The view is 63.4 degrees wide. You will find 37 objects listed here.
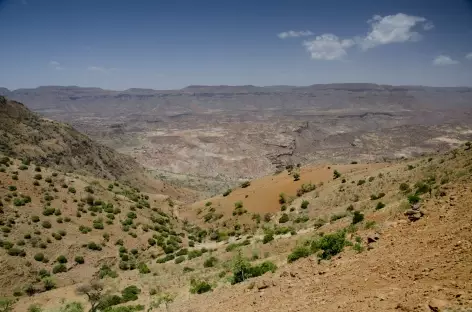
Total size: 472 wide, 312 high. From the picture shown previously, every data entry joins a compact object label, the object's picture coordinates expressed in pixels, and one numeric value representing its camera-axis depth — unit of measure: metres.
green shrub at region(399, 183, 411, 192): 27.34
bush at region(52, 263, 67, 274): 28.20
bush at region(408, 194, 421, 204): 17.42
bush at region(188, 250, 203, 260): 28.53
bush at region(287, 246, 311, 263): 16.09
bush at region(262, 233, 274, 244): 25.26
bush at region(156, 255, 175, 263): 29.43
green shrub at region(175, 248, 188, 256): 30.69
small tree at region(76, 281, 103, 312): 19.84
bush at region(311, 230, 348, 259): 14.14
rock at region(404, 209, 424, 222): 13.77
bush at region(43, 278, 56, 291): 25.93
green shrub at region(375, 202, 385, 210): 23.46
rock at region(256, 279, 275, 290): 13.33
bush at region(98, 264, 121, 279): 26.99
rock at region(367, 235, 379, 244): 13.60
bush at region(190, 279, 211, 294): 16.70
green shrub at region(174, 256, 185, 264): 27.73
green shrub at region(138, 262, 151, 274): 26.76
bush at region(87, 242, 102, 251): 32.65
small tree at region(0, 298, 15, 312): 20.54
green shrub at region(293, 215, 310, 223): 33.44
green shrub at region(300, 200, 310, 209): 39.02
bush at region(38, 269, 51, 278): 27.36
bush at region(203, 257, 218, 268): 24.41
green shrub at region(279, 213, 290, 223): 36.38
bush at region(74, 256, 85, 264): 30.42
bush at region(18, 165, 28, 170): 42.12
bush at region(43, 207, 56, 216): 34.86
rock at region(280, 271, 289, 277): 13.74
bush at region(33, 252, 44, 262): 28.84
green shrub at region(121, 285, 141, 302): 20.41
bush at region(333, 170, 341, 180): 48.57
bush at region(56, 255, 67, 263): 29.56
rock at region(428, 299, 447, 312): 7.54
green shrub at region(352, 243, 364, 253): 13.23
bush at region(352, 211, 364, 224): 19.86
